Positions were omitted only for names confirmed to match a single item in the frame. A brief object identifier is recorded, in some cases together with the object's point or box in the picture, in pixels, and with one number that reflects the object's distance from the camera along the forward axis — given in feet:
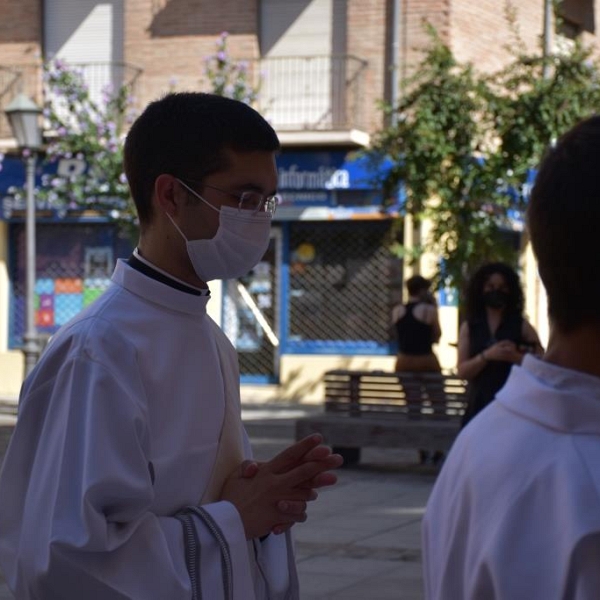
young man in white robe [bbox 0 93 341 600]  8.54
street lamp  61.21
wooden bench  44.01
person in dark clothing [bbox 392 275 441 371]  49.49
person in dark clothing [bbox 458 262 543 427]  31.63
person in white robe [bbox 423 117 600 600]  5.70
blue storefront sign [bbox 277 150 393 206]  80.28
